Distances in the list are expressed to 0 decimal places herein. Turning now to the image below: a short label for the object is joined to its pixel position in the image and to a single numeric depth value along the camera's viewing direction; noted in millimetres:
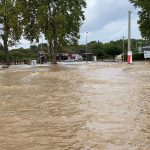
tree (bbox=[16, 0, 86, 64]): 28580
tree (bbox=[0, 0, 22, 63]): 27828
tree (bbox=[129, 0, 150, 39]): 32998
